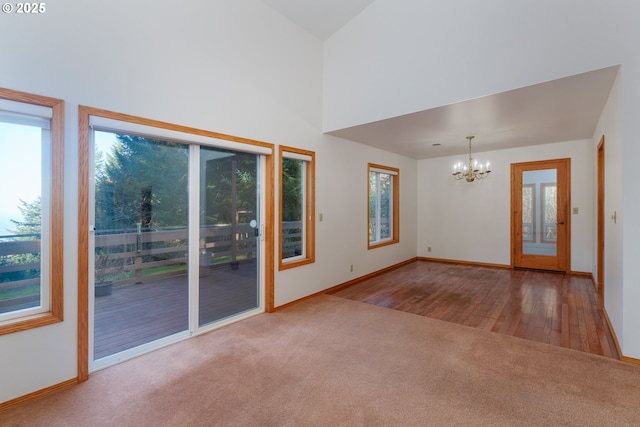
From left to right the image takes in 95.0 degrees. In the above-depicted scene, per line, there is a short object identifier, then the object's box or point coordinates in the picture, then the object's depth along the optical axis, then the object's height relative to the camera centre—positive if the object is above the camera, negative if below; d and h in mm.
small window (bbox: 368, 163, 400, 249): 5828 +166
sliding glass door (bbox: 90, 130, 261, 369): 2531 -269
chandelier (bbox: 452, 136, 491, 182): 6191 +962
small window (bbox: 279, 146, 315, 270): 4012 +82
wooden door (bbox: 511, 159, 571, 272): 5555 -44
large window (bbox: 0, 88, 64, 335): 2070 +1
